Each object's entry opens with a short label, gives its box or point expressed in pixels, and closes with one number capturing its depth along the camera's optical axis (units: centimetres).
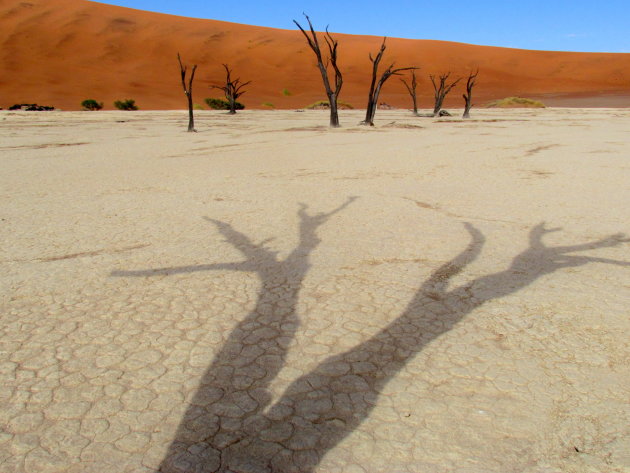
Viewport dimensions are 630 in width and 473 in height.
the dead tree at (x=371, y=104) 1375
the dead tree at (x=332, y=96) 1322
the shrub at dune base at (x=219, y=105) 2953
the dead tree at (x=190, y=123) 1236
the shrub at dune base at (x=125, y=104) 2873
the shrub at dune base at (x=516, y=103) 2873
